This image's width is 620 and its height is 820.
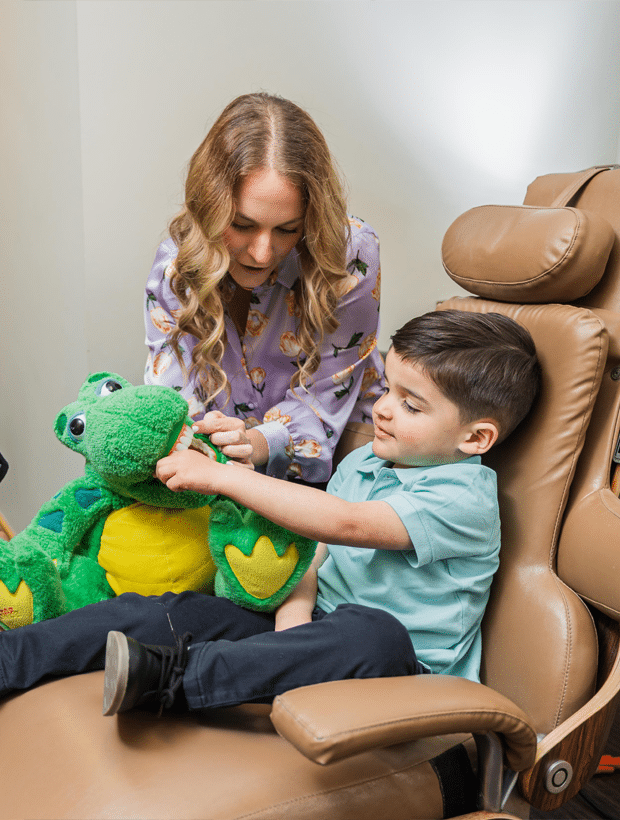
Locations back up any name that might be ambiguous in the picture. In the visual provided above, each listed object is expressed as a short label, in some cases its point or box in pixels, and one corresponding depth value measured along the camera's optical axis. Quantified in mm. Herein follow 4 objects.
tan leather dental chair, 677
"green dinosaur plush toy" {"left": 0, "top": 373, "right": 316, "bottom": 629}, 843
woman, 1097
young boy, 812
